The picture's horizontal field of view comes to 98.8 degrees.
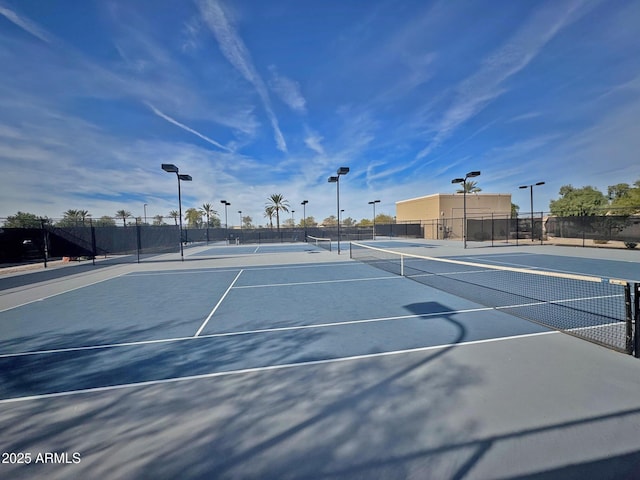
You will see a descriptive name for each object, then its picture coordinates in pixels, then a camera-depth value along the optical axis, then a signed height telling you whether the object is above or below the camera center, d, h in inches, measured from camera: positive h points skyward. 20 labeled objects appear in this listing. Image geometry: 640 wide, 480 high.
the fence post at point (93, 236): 763.6 +14.9
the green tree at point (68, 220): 724.2 +60.2
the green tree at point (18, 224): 617.5 +55.0
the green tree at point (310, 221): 3576.8 +197.4
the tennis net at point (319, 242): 1055.1 -32.5
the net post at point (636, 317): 153.2 -51.1
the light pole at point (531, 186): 976.0 +163.8
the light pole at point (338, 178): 649.0 +149.5
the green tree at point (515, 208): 2380.7 +200.8
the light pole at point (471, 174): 755.3 +159.6
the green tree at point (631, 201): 1148.0 +122.0
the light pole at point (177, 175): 607.8 +155.1
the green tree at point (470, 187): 1748.9 +292.0
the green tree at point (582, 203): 1594.5 +158.8
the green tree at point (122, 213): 2539.6 +262.4
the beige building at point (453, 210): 1546.5 +128.6
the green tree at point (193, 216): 2719.0 +228.2
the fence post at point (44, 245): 632.7 -6.3
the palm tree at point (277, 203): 2079.2 +256.4
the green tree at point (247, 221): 3702.3 +223.2
